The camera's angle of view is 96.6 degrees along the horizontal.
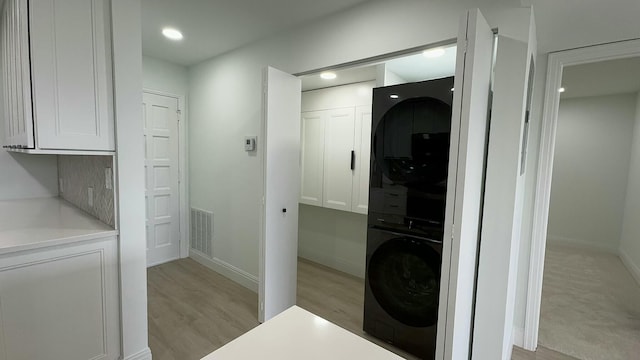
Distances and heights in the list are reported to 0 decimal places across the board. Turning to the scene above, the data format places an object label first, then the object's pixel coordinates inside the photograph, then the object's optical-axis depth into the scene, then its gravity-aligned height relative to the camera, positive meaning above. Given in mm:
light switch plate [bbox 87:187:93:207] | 2178 -333
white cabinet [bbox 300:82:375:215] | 3182 +170
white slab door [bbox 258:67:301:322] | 2283 -273
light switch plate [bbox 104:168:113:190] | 1816 -161
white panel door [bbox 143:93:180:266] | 3541 -284
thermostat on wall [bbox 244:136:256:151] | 2984 +159
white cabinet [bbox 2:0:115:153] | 1509 +427
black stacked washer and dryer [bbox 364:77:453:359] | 1829 -328
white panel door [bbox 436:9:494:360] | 1184 -43
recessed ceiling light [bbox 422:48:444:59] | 2200 +889
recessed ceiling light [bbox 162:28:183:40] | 2706 +1186
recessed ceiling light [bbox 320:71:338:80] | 2914 +886
